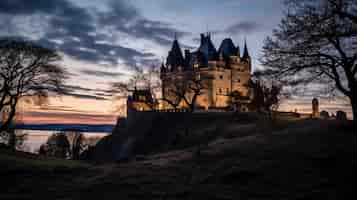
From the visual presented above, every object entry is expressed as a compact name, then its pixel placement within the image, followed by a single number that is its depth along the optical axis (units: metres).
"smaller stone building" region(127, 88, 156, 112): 83.51
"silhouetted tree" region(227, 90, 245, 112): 70.00
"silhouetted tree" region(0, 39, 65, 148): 27.86
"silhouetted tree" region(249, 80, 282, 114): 44.88
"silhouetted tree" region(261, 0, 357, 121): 13.49
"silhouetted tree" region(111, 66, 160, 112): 54.44
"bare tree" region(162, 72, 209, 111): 54.14
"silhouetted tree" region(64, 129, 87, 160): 70.06
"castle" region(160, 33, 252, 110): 83.38
